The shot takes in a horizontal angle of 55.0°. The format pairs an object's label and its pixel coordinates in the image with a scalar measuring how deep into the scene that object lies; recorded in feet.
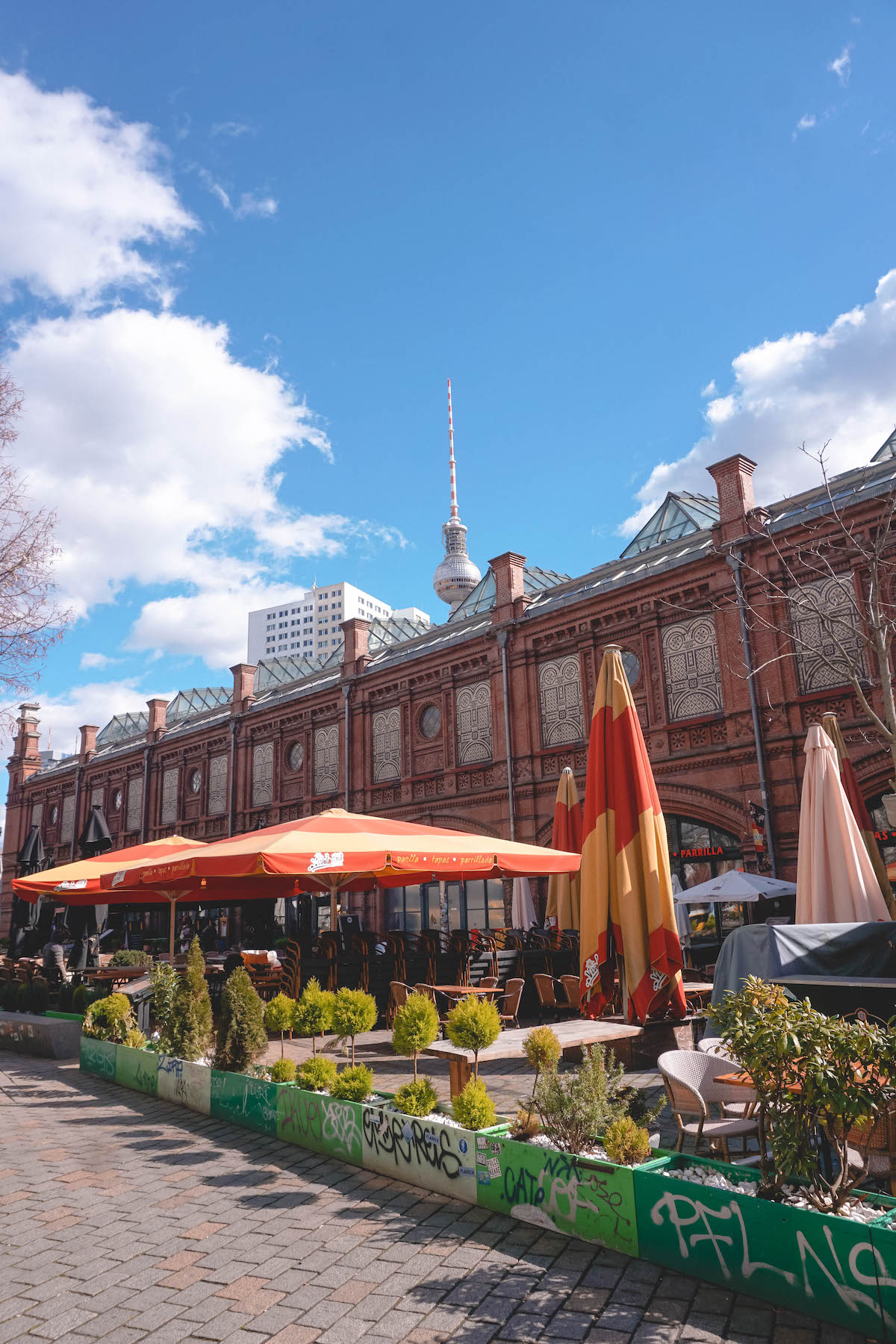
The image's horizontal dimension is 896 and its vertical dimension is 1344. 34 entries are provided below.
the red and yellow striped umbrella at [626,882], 23.66
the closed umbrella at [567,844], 46.75
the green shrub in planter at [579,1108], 15.20
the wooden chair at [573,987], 35.55
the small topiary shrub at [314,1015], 22.98
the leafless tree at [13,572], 38.55
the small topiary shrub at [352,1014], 21.83
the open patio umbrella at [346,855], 28.19
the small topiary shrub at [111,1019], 31.60
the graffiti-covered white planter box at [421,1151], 16.44
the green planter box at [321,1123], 19.06
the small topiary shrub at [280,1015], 24.04
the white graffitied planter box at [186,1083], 24.61
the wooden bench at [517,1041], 20.88
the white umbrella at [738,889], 46.88
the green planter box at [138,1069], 27.68
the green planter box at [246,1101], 21.81
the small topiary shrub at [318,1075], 20.86
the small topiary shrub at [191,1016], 26.32
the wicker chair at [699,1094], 15.76
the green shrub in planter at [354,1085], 19.75
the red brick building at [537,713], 56.08
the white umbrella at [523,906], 60.44
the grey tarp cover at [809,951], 22.40
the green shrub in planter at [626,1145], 14.33
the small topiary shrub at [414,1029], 20.07
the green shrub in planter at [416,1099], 18.42
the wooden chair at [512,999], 32.55
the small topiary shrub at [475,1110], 16.83
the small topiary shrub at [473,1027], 19.70
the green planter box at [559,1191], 13.71
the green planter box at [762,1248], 10.86
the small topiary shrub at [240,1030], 23.68
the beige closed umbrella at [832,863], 27.71
